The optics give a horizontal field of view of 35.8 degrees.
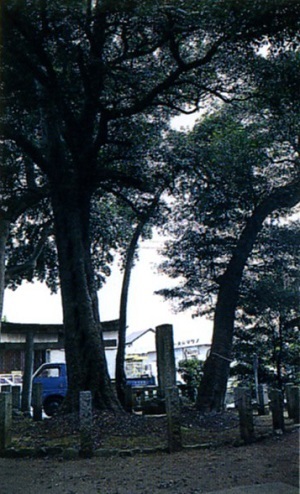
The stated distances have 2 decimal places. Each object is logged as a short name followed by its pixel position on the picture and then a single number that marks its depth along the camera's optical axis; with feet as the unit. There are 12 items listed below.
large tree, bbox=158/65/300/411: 37.37
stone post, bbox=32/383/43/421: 37.96
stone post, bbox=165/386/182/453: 21.52
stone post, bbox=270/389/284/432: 25.14
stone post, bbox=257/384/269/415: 38.86
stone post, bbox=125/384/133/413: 39.88
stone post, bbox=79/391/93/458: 20.81
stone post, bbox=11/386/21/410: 48.16
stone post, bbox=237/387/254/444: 23.08
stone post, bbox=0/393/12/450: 22.56
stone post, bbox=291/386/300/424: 28.78
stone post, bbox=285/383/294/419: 30.40
